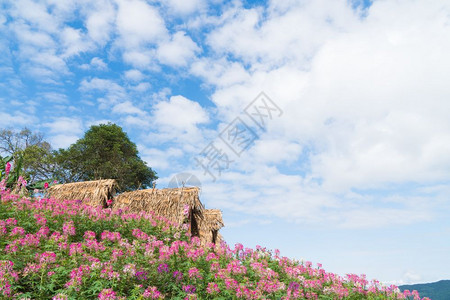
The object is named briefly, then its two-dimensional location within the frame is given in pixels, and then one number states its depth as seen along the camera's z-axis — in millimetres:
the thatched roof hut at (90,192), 12641
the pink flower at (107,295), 4316
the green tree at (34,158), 31098
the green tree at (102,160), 31234
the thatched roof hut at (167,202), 11547
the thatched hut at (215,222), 14961
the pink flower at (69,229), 6965
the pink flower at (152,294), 4541
